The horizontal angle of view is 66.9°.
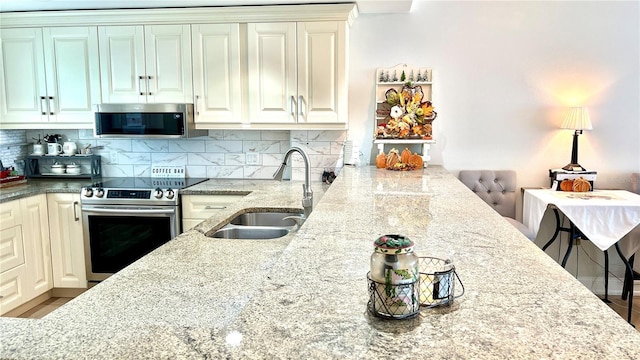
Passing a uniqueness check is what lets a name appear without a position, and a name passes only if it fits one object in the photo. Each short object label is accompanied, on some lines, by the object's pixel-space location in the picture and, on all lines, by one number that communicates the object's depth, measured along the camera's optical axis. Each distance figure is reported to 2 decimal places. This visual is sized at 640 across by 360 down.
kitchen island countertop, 0.86
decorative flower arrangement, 3.62
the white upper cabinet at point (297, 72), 3.51
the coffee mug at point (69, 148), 4.10
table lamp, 3.55
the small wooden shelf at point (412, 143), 3.62
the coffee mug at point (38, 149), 4.13
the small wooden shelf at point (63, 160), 4.06
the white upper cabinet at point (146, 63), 3.65
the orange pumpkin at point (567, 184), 3.60
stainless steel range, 3.50
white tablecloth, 3.13
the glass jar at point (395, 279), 0.95
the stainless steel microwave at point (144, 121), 3.63
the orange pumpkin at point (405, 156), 3.49
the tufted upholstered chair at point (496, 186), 3.83
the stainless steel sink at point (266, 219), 2.82
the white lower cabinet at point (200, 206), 3.56
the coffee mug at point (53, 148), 4.10
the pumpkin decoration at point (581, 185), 3.55
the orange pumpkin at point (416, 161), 3.50
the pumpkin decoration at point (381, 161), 3.56
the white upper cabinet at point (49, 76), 3.74
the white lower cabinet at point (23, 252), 3.31
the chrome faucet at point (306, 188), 2.58
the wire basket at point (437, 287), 1.01
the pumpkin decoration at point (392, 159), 3.49
